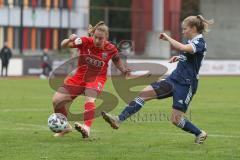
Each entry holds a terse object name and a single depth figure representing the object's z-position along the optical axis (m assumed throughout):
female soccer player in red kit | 12.19
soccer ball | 12.05
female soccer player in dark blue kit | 11.34
